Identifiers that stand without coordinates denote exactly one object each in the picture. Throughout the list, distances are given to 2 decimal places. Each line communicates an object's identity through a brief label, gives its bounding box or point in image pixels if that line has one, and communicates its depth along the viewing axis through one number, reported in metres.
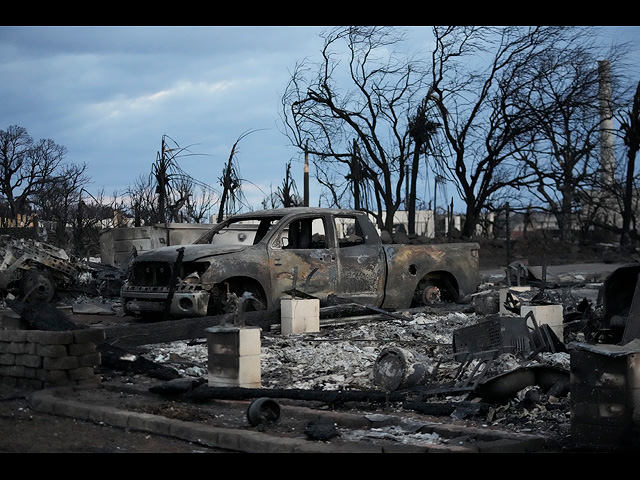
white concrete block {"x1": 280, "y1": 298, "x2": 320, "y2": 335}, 10.38
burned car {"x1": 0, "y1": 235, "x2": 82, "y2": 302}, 15.05
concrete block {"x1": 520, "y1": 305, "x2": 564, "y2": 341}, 8.76
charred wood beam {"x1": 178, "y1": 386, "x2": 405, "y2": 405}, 6.10
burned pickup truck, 10.62
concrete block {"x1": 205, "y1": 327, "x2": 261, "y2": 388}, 6.73
